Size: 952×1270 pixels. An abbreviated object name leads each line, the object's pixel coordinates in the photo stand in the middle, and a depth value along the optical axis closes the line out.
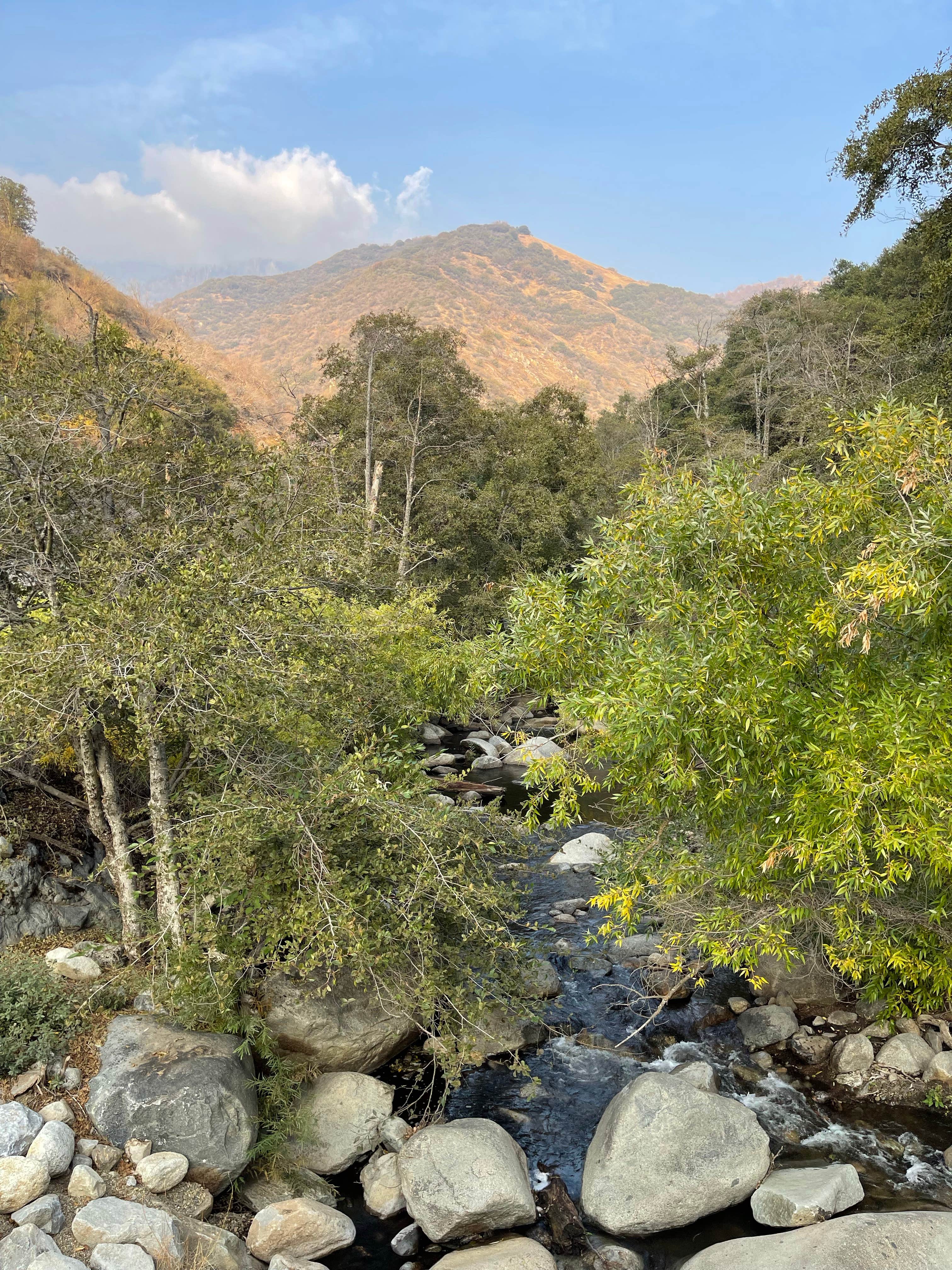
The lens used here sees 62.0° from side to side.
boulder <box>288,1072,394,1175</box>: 7.43
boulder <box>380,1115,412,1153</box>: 7.65
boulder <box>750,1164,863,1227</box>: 6.55
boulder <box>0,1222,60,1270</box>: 5.28
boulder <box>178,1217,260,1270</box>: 5.82
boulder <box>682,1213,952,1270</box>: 5.59
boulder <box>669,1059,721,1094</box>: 8.35
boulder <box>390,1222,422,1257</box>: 6.66
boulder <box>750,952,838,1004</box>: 10.03
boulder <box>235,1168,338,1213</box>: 6.79
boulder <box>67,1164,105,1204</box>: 6.03
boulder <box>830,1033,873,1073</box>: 8.68
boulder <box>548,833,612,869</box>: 14.95
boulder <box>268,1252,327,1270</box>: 6.03
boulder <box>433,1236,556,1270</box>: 6.14
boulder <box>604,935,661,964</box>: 11.60
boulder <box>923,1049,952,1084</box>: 8.29
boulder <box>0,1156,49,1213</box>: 5.82
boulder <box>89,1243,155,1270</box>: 5.45
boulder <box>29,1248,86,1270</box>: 5.24
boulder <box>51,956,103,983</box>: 8.27
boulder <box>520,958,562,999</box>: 9.55
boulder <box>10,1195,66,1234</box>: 5.66
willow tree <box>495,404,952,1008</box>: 5.99
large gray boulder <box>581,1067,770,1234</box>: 6.81
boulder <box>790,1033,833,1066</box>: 9.11
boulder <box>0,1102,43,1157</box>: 6.11
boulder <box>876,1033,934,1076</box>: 8.51
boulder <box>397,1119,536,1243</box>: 6.68
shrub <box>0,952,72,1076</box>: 7.03
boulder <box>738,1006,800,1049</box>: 9.48
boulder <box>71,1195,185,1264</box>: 5.66
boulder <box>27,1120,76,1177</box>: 6.15
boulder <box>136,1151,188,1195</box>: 6.34
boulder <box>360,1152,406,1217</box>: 7.08
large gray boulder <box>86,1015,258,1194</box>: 6.61
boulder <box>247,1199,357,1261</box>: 6.29
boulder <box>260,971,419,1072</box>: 8.09
